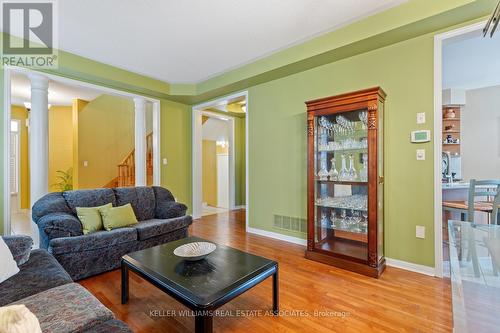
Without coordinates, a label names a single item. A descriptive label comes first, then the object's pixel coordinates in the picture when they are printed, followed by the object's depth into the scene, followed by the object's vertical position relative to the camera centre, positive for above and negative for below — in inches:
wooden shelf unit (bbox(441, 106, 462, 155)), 193.0 +28.1
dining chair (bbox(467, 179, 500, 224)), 100.2 -15.7
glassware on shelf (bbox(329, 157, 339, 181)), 119.1 -4.1
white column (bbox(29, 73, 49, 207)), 133.4 +16.6
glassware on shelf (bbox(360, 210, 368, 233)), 107.8 -25.9
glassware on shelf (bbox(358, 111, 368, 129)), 105.1 +20.6
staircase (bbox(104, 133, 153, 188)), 221.5 -4.1
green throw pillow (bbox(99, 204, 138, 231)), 113.1 -24.8
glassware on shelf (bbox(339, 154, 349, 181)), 116.0 -3.5
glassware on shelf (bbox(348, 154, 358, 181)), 112.9 -3.4
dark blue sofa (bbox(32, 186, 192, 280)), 94.0 -28.7
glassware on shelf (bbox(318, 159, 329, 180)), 120.6 -3.6
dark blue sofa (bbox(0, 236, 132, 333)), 42.3 -27.5
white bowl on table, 71.5 -26.5
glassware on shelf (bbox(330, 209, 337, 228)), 119.2 -26.5
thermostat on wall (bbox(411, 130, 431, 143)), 100.2 +11.9
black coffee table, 54.2 -29.2
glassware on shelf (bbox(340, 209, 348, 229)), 116.6 -26.2
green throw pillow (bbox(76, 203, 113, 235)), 107.4 -23.8
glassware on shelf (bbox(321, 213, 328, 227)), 121.3 -27.6
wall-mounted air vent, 139.9 -35.0
